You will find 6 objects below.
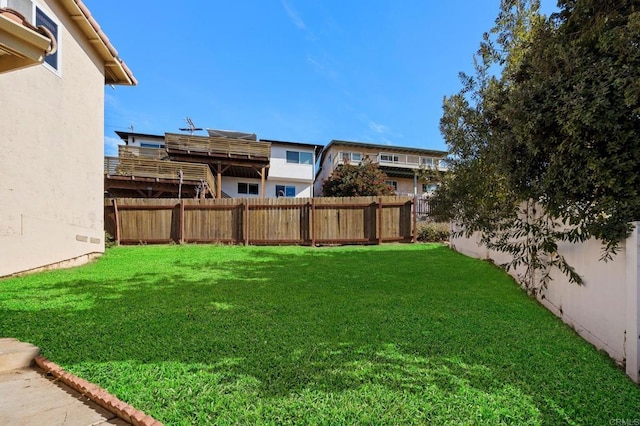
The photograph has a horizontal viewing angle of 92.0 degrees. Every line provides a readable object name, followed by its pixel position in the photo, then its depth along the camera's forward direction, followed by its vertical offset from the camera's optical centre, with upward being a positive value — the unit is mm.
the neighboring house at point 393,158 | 25219 +4575
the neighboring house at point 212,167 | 16969 +2849
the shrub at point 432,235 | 12195 -897
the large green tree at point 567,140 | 2887 +780
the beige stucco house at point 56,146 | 5824 +1442
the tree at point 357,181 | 18422 +1883
